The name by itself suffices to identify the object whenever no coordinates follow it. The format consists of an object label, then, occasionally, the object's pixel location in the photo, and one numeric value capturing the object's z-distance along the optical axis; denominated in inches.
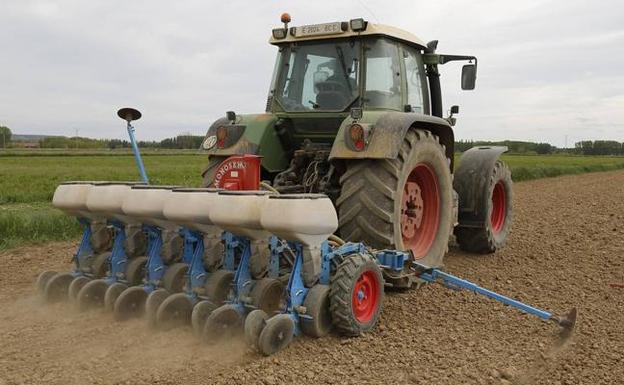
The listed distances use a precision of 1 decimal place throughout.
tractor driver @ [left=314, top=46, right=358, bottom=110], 194.2
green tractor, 166.6
